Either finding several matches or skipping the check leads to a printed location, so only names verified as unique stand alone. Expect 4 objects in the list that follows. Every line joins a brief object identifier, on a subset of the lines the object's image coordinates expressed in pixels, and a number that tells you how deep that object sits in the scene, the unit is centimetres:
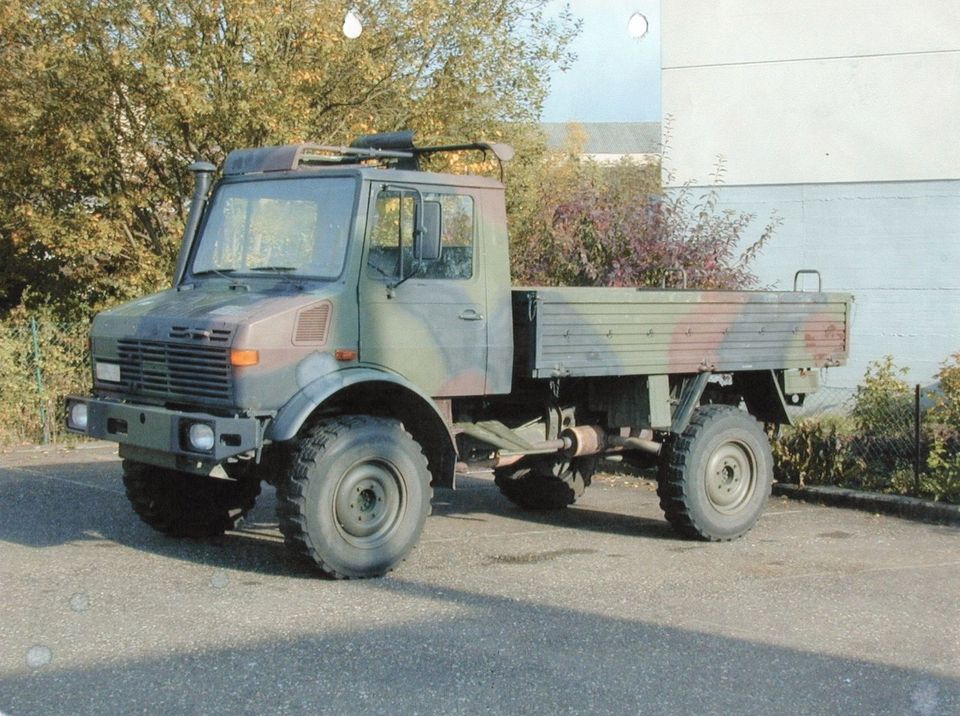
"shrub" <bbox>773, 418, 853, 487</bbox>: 1112
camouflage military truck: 745
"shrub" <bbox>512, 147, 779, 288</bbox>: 1320
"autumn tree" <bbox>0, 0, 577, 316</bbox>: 1345
